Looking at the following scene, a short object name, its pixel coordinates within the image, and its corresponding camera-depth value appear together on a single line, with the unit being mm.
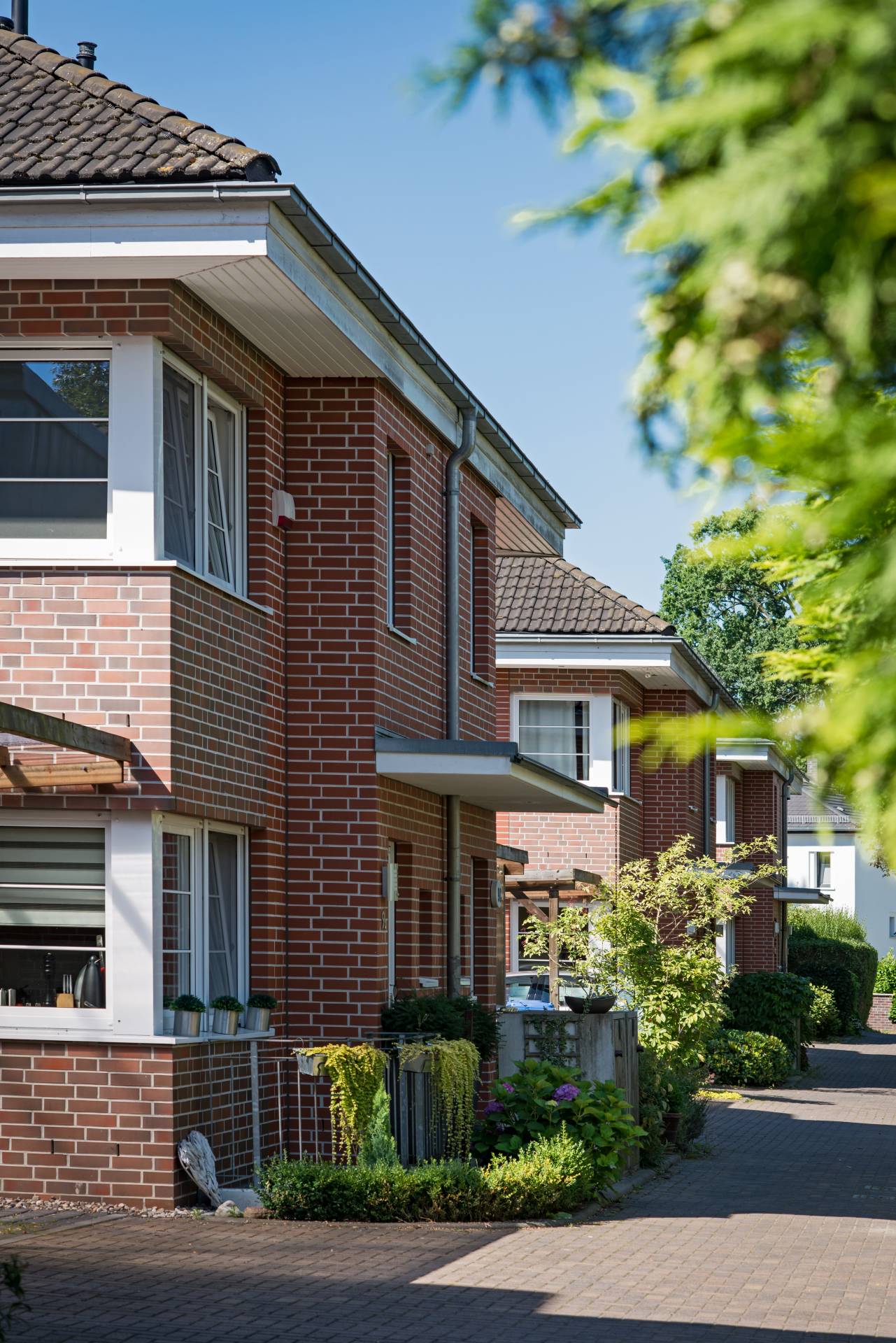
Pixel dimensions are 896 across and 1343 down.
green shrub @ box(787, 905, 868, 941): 49500
